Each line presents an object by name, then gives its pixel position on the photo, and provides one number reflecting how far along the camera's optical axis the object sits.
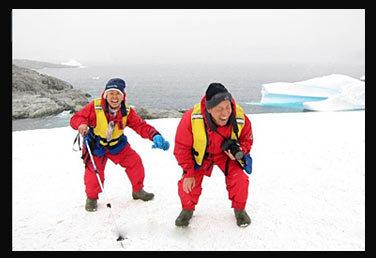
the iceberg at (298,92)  20.20
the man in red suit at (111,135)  2.51
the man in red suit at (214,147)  2.12
